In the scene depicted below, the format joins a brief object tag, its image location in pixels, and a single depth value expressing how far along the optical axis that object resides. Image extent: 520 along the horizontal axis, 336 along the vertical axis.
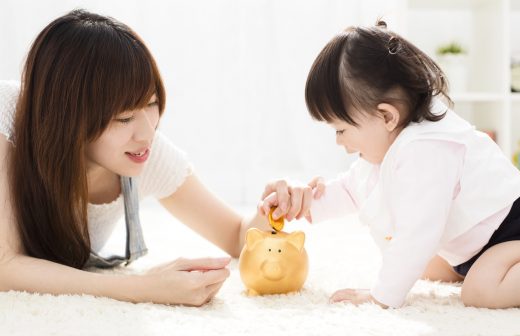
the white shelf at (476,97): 2.86
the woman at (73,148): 1.55
